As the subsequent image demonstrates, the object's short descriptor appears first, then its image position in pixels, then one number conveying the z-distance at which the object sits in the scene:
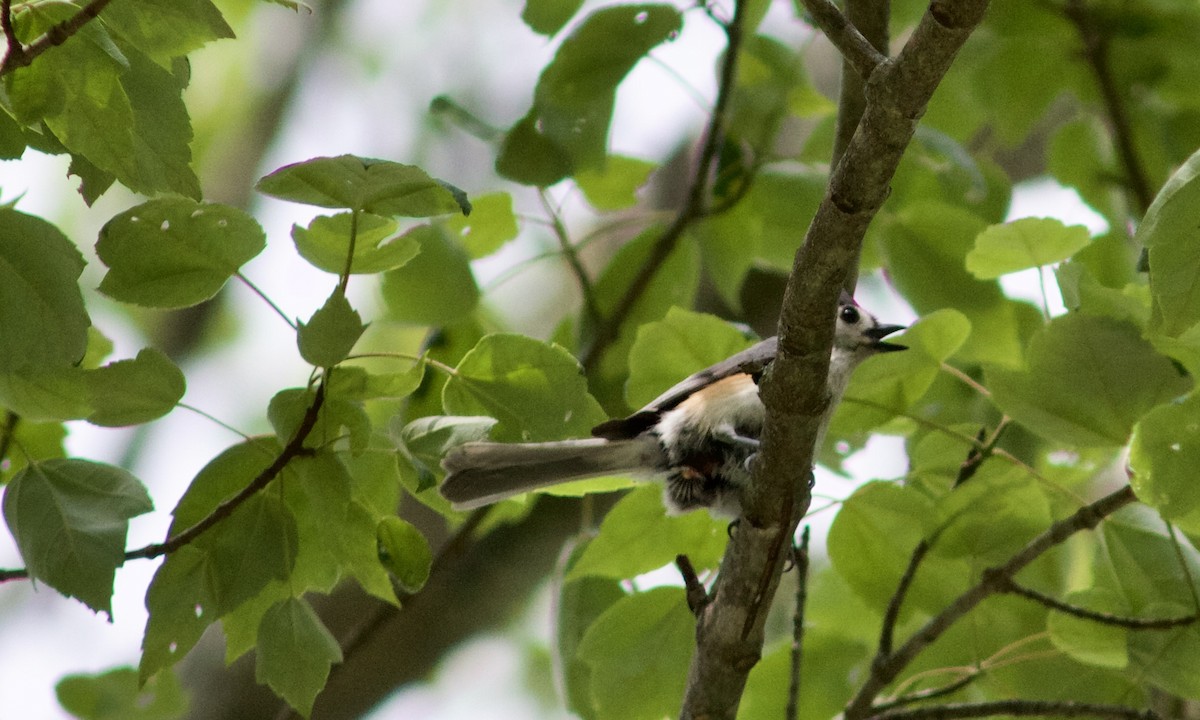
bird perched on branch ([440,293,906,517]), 4.87
